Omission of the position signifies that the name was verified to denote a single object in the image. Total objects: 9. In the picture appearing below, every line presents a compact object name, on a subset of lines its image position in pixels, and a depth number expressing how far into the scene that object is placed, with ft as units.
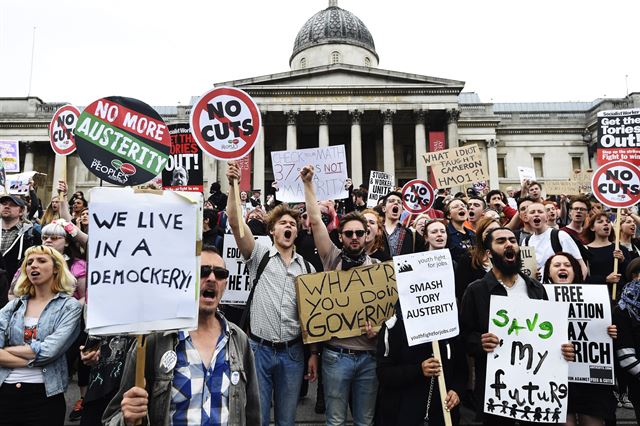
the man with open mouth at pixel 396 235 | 18.20
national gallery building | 110.93
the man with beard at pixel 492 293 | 11.49
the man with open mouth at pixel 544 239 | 17.58
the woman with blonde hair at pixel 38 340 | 11.00
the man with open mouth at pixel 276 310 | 12.34
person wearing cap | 19.33
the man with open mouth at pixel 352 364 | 12.32
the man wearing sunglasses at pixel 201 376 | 7.73
